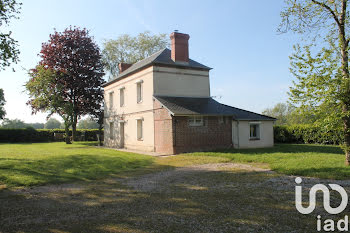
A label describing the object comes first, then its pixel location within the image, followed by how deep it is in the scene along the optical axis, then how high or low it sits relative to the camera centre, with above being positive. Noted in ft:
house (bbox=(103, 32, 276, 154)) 55.31 +3.42
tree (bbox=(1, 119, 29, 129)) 245.88 +8.32
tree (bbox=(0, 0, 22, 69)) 34.88 +11.53
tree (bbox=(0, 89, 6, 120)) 166.53 +18.91
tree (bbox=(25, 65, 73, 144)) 92.07 +13.55
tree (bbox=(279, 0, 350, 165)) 30.32 +5.07
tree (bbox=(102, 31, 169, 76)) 131.75 +40.16
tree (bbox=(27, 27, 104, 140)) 96.37 +21.58
